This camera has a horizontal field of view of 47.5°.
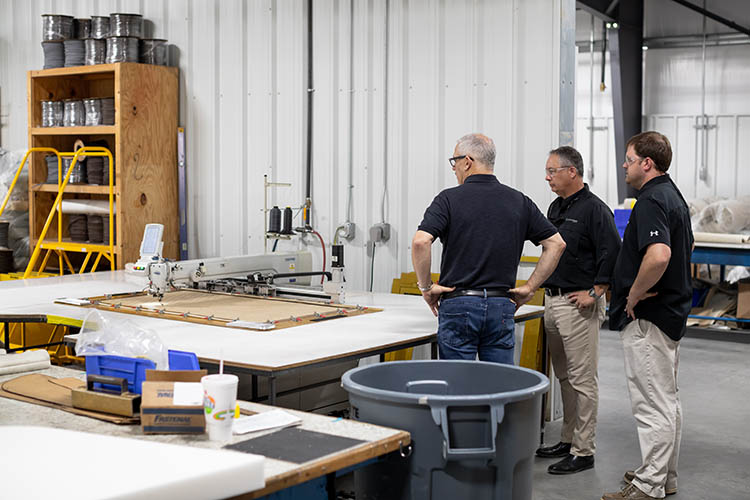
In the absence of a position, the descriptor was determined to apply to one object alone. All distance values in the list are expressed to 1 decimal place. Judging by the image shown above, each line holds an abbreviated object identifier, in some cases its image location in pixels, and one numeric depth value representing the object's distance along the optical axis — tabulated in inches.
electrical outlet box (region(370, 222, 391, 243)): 242.7
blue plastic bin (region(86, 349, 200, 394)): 98.4
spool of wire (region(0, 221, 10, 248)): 301.7
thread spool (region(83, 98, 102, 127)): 273.1
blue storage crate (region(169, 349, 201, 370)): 101.2
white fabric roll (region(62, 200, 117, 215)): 271.4
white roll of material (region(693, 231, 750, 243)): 322.7
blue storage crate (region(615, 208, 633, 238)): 340.0
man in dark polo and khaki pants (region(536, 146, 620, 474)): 178.5
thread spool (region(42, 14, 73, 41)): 288.0
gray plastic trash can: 97.3
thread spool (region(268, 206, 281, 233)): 230.7
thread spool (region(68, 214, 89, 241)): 283.4
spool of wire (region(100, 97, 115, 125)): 272.1
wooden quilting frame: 165.9
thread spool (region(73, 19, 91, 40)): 288.4
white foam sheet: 69.1
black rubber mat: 83.9
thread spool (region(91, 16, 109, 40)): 281.0
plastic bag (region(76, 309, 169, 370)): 102.3
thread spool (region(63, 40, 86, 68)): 284.2
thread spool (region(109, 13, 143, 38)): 278.8
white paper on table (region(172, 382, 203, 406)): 88.7
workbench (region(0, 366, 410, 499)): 70.8
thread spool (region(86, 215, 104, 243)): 277.3
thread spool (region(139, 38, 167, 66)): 278.1
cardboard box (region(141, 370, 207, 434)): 87.9
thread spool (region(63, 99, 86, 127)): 279.0
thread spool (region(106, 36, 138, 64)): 273.3
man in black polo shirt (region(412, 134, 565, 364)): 151.1
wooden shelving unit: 268.1
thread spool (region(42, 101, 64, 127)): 285.1
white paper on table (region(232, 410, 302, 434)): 91.6
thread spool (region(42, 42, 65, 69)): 289.0
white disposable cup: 87.0
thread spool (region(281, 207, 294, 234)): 229.8
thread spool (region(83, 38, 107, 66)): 278.5
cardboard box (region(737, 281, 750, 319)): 334.2
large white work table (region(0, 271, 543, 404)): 131.8
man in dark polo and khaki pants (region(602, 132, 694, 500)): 155.6
